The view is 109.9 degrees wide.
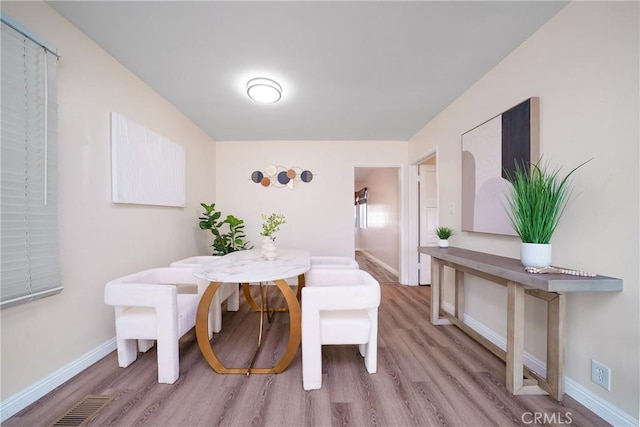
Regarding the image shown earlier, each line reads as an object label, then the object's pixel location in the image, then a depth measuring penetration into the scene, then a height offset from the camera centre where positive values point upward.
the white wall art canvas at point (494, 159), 1.59 +0.42
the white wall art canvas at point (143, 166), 1.88 +0.43
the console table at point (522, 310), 1.14 -0.61
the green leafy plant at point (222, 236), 3.00 -0.35
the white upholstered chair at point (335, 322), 1.44 -0.75
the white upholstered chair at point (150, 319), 1.48 -0.75
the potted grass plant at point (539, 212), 1.33 -0.01
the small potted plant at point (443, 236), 2.33 -0.28
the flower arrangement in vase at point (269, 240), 2.01 -0.27
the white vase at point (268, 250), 2.01 -0.36
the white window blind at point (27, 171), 1.20 +0.23
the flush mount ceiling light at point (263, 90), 2.04 +1.13
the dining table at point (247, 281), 1.44 -0.55
